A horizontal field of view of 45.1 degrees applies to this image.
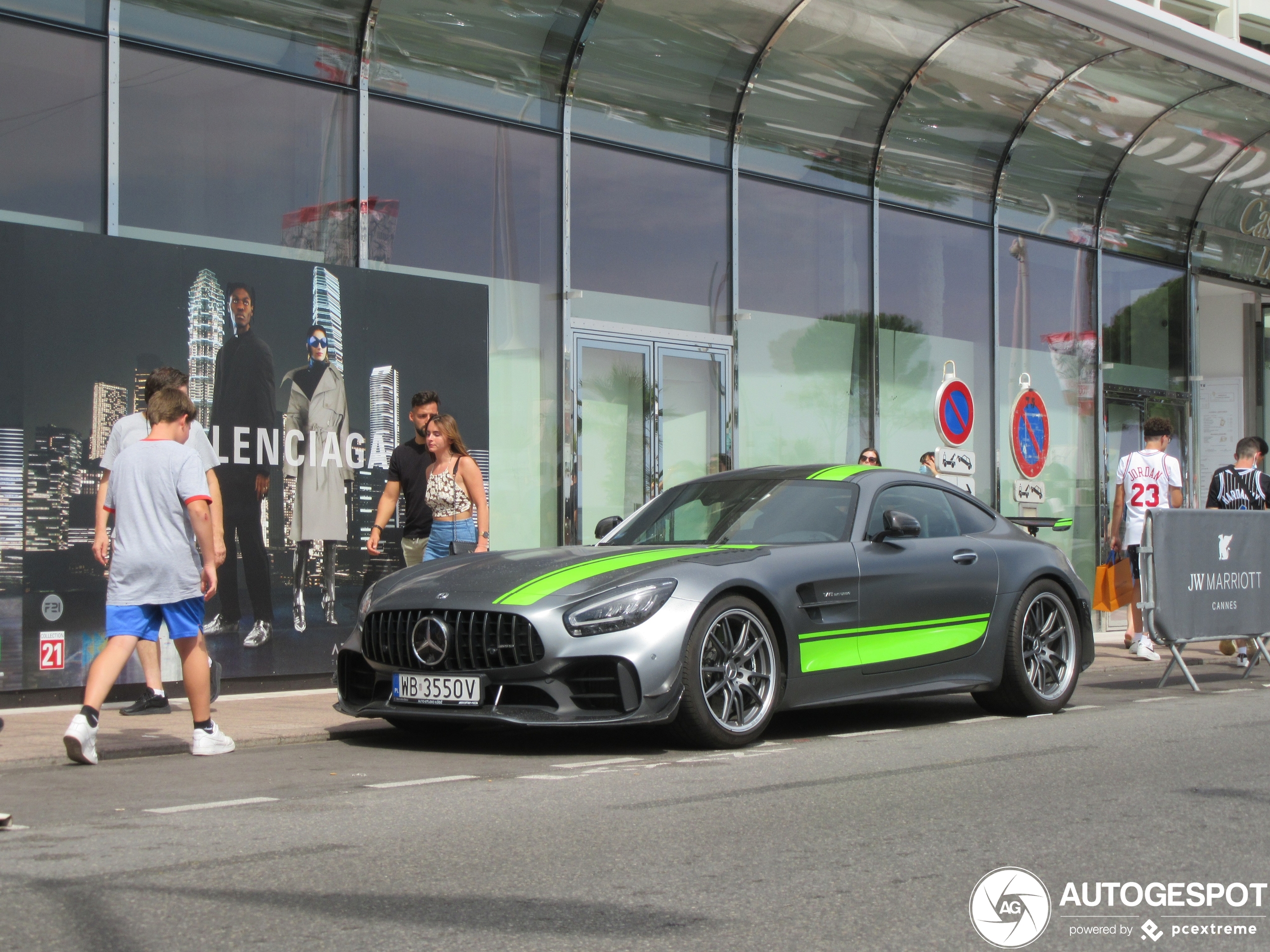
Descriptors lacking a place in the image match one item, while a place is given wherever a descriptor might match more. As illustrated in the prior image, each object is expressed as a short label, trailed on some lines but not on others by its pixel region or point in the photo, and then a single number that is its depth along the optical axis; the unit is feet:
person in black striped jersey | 43.19
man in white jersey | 44.09
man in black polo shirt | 34.60
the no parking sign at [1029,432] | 58.65
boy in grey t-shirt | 23.68
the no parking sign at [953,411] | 55.83
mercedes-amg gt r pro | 22.88
